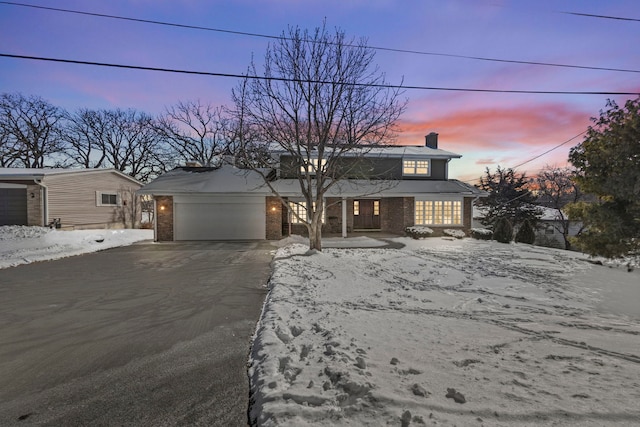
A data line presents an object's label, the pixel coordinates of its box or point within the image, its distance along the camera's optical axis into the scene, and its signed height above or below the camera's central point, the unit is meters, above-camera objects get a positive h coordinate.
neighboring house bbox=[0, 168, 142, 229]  16.06 +0.62
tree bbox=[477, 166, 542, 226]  26.55 +0.76
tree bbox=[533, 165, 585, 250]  28.66 +2.10
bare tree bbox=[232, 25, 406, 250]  10.28 +3.66
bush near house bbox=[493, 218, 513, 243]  15.39 -1.16
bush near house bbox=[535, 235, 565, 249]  21.14 -2.36
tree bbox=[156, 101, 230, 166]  29.23 +7.41
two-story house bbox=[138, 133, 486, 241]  15.76 +0.46
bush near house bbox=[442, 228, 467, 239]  16.84 -1.35
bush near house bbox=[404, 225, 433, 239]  16.38 -1.25
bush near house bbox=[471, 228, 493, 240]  16.60 -1.38
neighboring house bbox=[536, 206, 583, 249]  30.59 -1.65
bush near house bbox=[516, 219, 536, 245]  15.72 -1.30
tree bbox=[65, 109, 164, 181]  32.16 +7.29
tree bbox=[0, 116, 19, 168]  28.39 +5.56
